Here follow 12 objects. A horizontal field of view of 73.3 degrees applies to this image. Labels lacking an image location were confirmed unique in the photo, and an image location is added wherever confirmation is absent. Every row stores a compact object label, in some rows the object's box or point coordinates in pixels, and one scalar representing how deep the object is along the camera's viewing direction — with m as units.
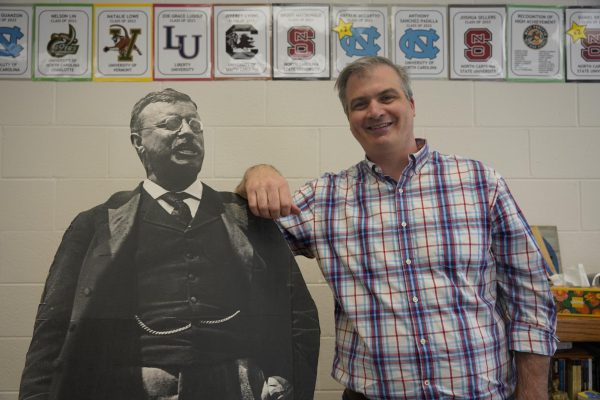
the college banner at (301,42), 1.67
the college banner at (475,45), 1.70
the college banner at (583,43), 1.73
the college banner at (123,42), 1.66
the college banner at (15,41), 1.66
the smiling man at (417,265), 1.03
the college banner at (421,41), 1.69
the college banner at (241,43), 1.66
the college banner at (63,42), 1.66
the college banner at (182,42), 1.66
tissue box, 1.39
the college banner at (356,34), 1.68
